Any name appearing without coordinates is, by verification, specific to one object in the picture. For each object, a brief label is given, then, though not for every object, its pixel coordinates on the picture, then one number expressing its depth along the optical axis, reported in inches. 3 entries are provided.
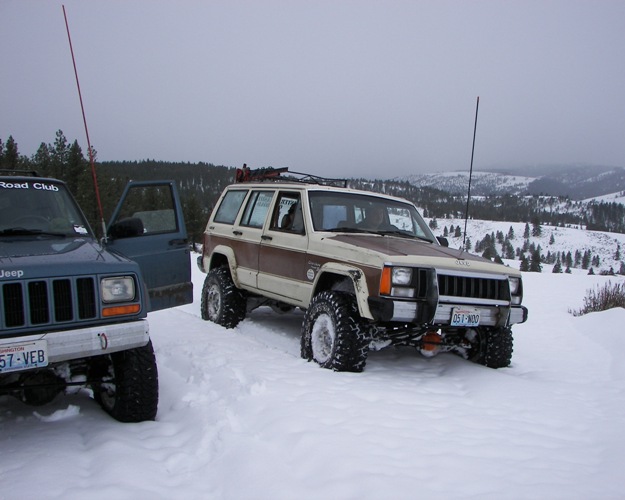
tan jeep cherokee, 177.3
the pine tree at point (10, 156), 1930.4
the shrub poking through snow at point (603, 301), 394.3
